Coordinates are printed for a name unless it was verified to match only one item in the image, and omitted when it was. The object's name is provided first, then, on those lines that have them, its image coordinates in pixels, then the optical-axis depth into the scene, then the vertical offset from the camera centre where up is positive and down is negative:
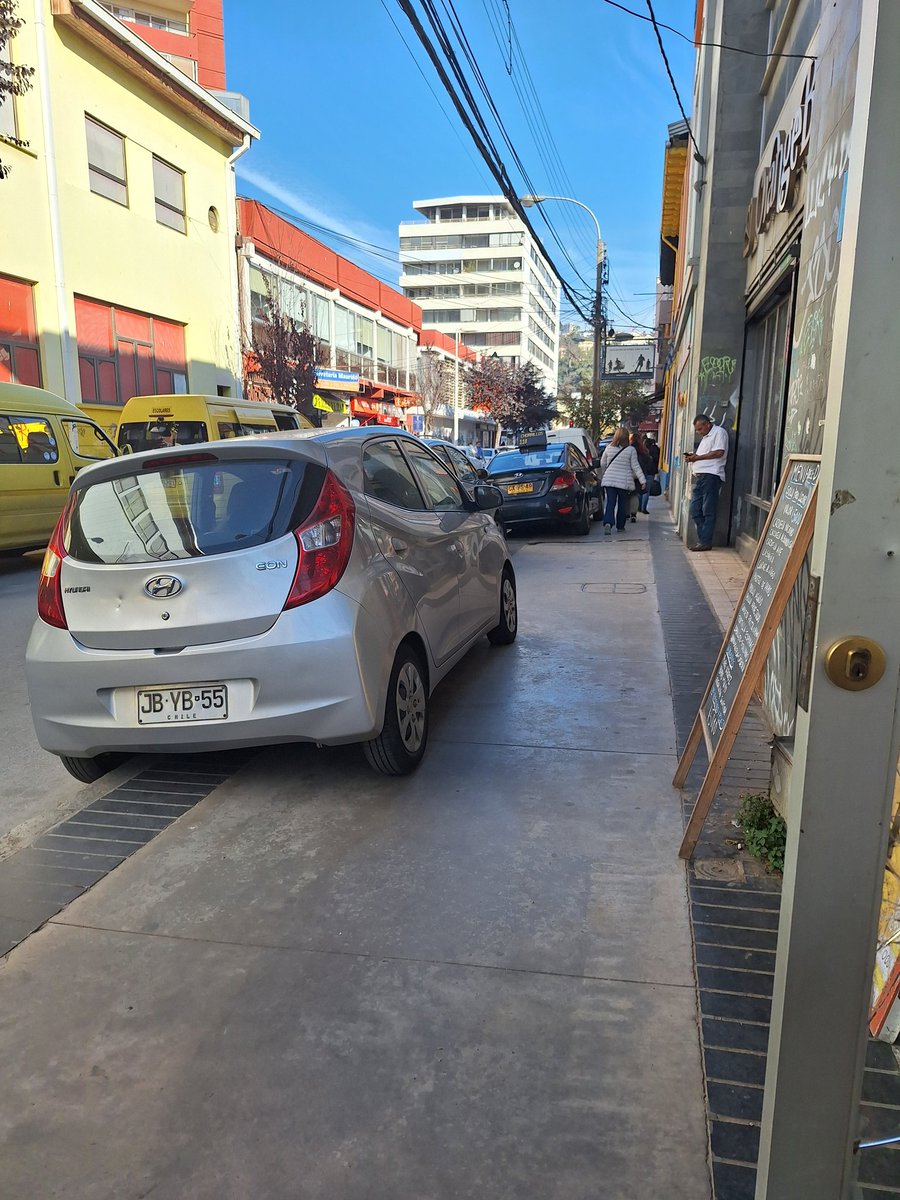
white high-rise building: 100.88 +19.51
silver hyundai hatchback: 3.47 -0.74
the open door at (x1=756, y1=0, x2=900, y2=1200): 1.18 -0.43
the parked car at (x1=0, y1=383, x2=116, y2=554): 10.33 -0.39
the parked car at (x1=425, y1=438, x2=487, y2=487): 8.46 -0.33
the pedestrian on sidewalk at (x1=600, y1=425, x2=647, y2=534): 12.68 -0.53
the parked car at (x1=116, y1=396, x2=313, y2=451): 14.38 +0.20
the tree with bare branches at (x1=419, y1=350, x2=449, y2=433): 49.00 +3.08
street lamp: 28.56 +4.24
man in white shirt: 10.38 -0.43
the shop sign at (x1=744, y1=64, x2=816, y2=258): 6.59 +2.39
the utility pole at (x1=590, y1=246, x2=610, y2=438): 28.70 +3.79
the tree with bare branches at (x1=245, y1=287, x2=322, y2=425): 27.47 +2.51
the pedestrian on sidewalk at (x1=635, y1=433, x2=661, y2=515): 18.09 -0.67
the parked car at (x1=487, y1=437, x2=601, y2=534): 13.01 -0.79
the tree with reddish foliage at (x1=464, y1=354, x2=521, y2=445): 52.78 +2.82
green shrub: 3.09 -1.49
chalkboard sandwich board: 2.76 -0.65
